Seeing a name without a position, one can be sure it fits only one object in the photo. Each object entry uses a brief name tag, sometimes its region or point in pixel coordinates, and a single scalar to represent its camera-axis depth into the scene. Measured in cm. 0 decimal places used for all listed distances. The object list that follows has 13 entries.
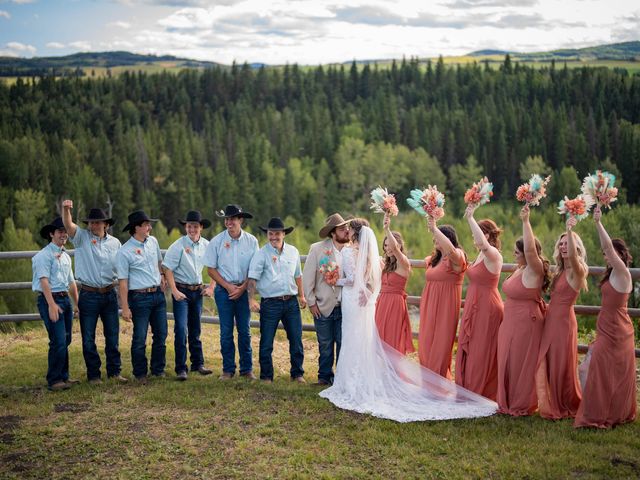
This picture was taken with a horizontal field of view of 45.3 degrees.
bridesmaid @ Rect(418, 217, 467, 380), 854
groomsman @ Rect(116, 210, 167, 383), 919
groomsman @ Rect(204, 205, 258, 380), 948
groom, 910
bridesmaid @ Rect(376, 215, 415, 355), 897
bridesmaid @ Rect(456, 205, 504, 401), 812
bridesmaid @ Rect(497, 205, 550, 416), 766
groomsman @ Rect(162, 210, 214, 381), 952
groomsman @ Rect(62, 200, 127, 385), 926
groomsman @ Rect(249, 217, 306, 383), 928
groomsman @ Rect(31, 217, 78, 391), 899
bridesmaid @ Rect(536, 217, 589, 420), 755
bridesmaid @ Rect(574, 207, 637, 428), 724
